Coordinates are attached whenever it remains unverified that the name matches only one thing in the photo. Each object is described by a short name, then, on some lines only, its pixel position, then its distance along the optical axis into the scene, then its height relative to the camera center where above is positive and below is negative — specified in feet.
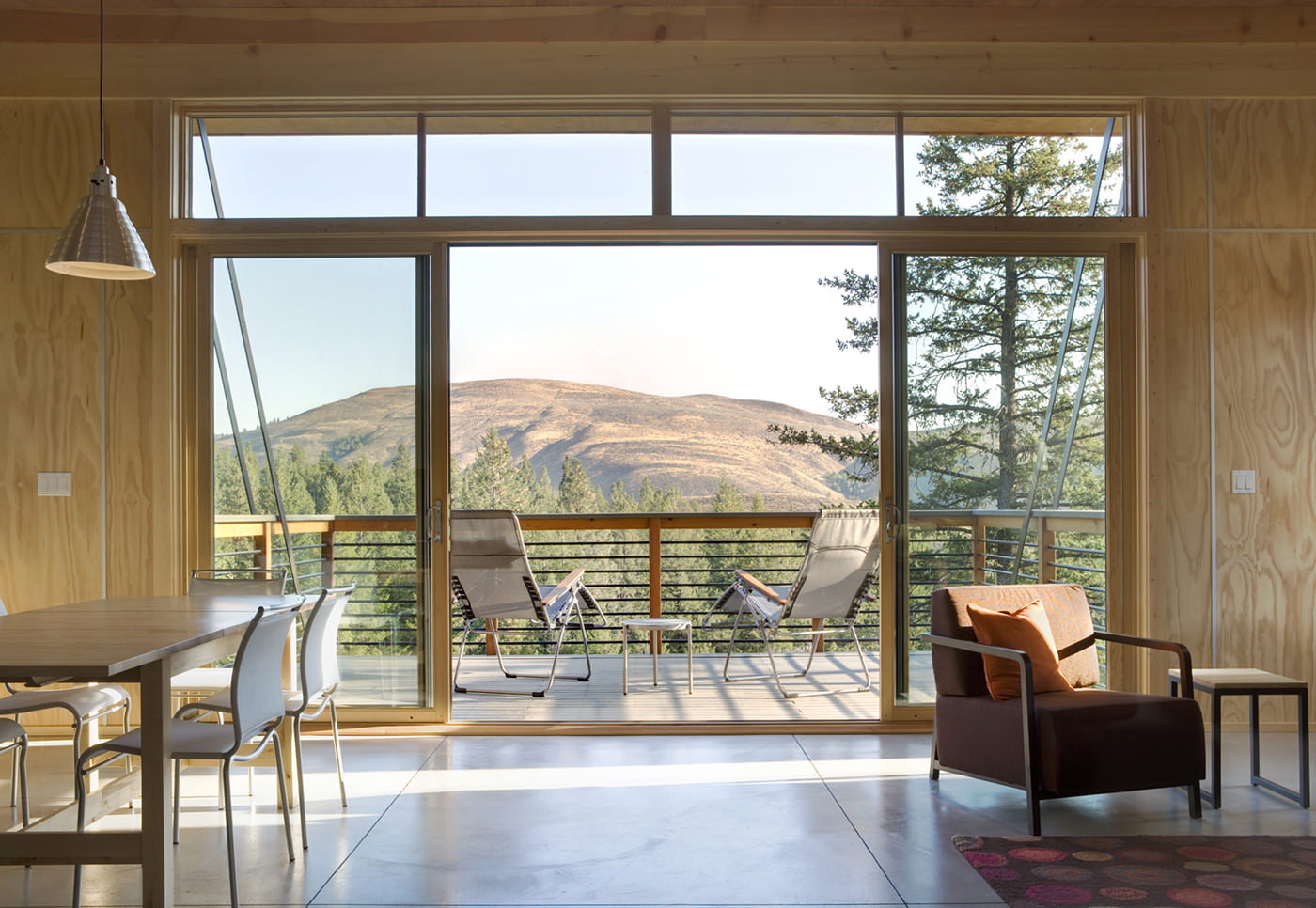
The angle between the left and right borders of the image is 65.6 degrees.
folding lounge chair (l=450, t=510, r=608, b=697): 17.65 -1.76
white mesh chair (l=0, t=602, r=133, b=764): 10.05 -2.28
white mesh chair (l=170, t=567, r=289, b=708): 11.28 -1.37
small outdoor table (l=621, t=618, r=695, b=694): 17.96 -2.66
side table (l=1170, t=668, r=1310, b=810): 10.91 -2.36
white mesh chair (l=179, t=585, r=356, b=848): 9.93 -1.96
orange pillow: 11.00 -1.89
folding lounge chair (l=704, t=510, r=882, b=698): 17.38 -1.81
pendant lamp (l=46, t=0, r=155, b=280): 9.59 +2.30
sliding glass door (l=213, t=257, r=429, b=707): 14.80 +0.54
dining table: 7.23 -1.55
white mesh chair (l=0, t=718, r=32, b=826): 9.58 -2.52
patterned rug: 8.38 -3.51
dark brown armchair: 10.16 -2.68
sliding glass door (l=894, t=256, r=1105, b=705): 14.78 +0.58
